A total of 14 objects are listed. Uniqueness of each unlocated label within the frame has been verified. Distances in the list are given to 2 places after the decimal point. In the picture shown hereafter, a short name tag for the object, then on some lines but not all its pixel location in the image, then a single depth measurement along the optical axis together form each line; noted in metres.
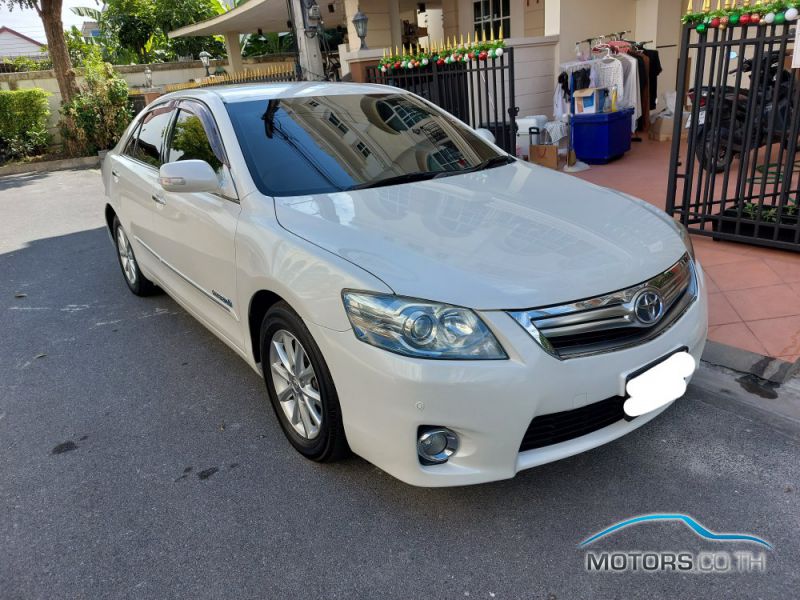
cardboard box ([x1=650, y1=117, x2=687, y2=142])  9.98
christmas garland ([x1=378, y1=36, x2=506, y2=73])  7.31
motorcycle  4.45
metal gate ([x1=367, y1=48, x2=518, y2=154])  7.68
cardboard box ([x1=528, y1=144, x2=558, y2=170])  8.31
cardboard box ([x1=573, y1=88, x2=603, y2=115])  8.34
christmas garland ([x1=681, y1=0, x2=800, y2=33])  4.09
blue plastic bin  8.37
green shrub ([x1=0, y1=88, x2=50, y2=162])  14.72
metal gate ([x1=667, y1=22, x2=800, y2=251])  4.37
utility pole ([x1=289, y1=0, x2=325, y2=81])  9.64
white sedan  2.16
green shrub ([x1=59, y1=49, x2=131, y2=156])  14.88
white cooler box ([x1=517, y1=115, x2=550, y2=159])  8.89
